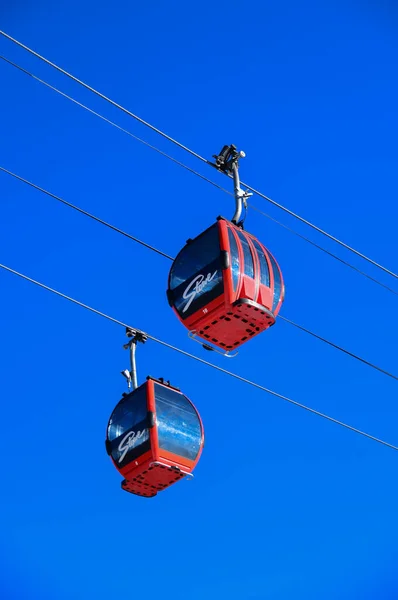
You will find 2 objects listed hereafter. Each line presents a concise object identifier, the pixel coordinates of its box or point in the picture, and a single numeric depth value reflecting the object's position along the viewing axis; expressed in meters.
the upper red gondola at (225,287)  17.59
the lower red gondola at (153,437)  19.62
